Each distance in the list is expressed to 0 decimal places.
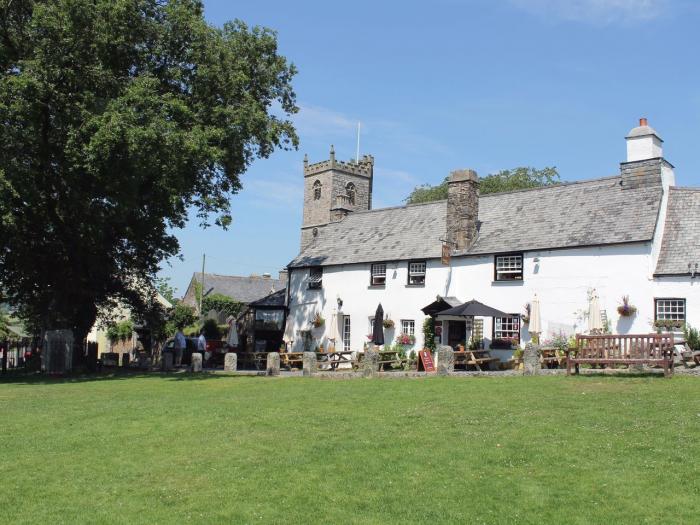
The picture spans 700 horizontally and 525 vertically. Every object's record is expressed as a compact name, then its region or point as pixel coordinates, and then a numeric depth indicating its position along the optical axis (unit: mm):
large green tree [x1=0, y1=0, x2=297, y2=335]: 24156
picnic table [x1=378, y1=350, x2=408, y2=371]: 28038
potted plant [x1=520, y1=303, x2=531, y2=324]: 27928
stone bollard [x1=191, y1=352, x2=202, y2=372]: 29812
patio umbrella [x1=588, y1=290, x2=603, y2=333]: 24458
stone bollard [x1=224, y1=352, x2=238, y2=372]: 29344
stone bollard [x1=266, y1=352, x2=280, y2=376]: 26438
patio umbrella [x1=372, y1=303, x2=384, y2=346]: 28394
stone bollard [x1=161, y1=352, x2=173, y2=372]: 31514
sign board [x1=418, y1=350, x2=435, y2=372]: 25109
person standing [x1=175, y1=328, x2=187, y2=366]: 35656
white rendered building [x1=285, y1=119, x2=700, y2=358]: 25734
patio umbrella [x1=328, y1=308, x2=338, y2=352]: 33062
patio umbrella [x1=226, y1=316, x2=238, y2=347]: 35656
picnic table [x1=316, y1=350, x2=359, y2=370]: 26622
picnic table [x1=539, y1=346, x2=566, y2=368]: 23094
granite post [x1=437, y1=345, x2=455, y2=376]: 22625
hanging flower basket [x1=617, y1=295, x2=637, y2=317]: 25391
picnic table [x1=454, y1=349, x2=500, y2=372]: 23516
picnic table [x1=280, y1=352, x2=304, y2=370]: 30000
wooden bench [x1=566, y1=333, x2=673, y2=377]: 18438
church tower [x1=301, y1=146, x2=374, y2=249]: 67875
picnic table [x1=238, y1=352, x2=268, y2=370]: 31752
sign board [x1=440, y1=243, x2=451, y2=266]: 30766
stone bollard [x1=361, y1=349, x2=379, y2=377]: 23650
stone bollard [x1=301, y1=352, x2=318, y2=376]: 25781
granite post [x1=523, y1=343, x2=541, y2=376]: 21266
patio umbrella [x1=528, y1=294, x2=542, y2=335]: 25812
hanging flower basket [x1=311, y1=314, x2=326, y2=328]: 36094
